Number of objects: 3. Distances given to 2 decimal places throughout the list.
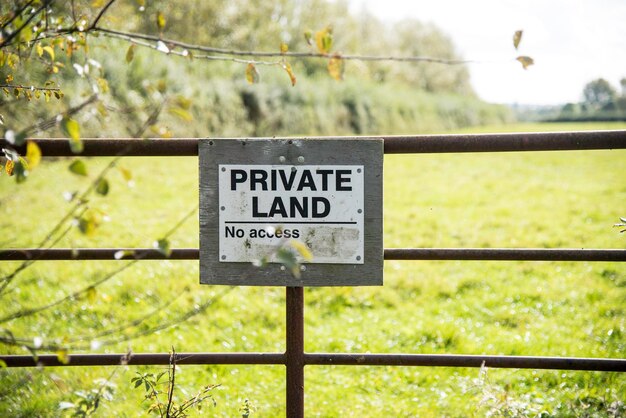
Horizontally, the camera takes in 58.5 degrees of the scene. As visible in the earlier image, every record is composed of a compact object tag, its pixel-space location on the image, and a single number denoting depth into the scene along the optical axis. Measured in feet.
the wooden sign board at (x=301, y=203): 6.81
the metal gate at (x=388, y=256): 6.76
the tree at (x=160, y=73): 4.98
